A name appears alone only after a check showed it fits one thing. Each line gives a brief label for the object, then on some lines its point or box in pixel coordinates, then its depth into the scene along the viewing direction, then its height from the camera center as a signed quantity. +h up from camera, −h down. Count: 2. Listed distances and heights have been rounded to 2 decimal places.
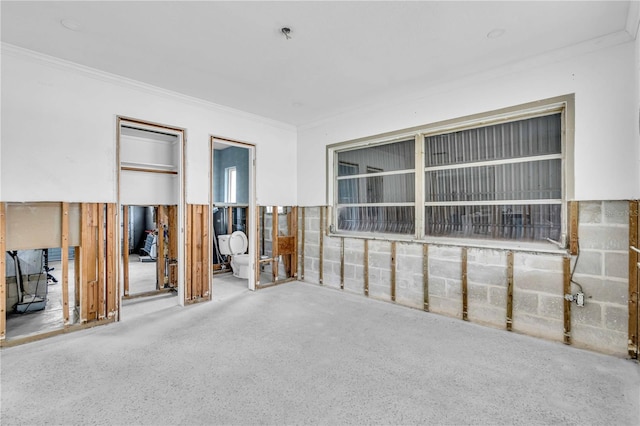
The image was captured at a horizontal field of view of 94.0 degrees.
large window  3.13 +0.40
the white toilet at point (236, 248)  5.69 -0.73
